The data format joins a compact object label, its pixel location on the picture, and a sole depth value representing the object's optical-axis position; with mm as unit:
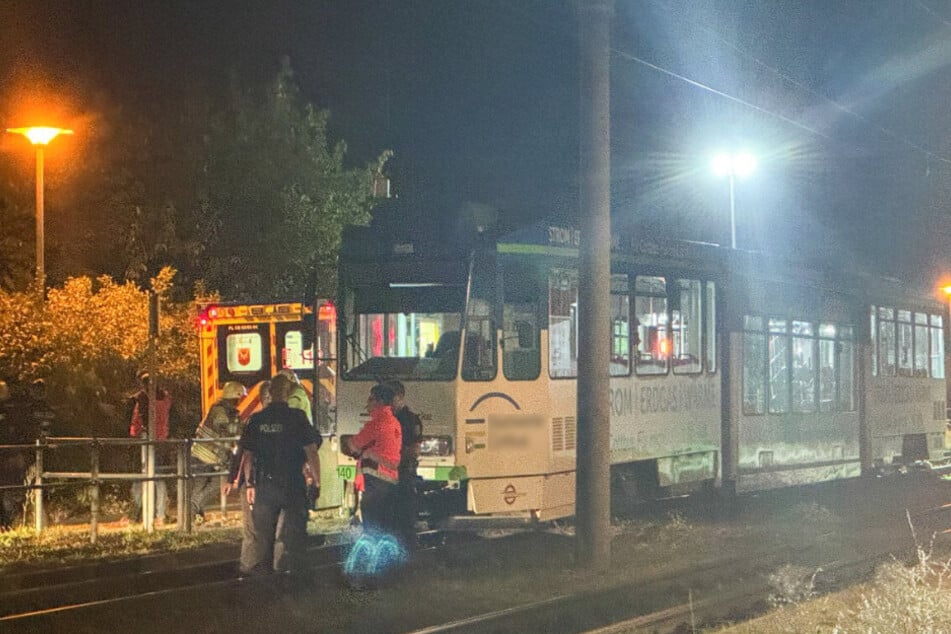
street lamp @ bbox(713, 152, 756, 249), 33194
